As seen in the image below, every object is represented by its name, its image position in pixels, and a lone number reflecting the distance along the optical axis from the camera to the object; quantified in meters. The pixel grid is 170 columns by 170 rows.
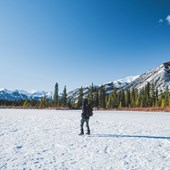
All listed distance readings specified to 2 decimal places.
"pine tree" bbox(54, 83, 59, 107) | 71.80
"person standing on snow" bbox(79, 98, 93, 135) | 10.82
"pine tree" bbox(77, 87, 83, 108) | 70.04
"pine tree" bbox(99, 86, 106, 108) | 75.55
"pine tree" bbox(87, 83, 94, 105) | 74.07
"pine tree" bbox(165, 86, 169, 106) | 69.26
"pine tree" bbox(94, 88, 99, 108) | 75.38
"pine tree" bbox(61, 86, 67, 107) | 71.66
